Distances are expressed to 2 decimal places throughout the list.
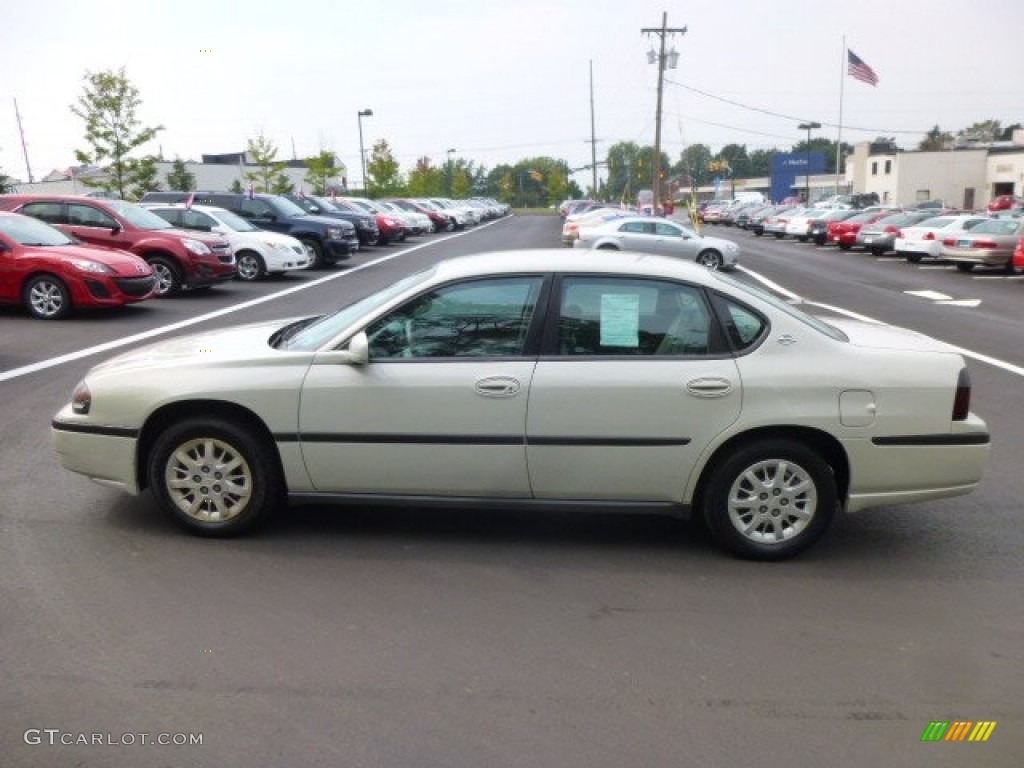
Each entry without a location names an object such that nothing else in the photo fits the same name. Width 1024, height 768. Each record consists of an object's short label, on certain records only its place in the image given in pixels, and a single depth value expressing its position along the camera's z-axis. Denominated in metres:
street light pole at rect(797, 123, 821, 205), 80.94
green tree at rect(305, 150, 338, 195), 56.84
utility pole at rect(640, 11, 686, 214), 56.25
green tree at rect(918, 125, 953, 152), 104.68
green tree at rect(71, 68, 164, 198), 35.19
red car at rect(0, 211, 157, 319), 13.54
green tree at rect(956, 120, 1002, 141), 123.12
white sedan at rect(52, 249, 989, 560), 4.85
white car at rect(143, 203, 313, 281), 19.75
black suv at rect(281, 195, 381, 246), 29.80
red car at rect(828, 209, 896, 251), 34.41
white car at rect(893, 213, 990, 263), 25.78
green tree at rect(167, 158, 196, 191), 64.06
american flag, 47.16
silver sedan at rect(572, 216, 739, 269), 24.83
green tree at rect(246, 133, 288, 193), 51.25
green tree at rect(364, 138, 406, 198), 71.19
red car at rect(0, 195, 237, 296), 16.41
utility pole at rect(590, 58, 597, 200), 89.37
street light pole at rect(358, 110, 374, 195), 54.97
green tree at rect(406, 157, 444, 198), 82.19
